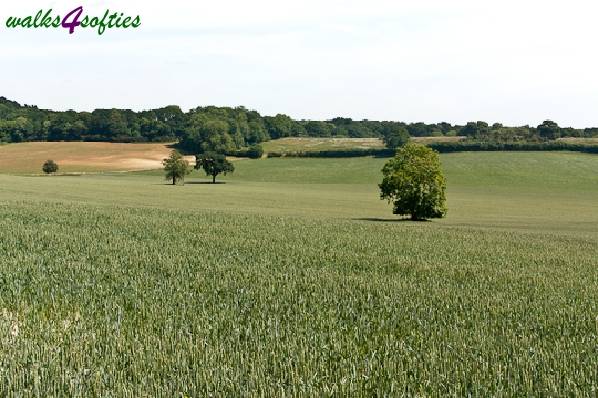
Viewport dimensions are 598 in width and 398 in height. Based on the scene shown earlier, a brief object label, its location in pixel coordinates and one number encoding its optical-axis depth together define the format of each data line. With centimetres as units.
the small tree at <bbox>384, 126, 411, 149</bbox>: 16450
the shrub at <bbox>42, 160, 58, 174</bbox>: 12825
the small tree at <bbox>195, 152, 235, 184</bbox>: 12431
